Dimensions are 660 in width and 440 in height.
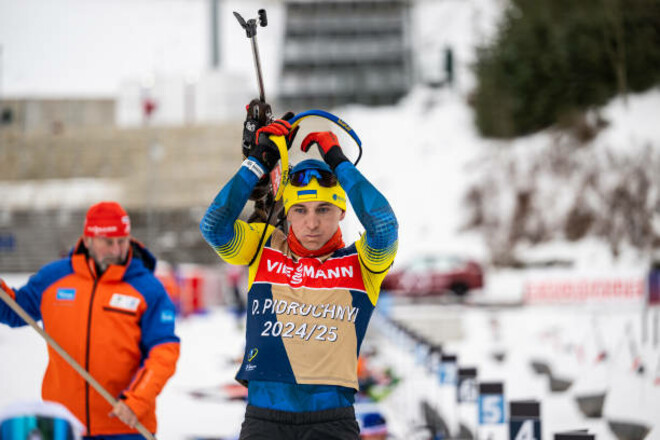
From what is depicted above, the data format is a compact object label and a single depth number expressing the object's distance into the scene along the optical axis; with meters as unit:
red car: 41.53
